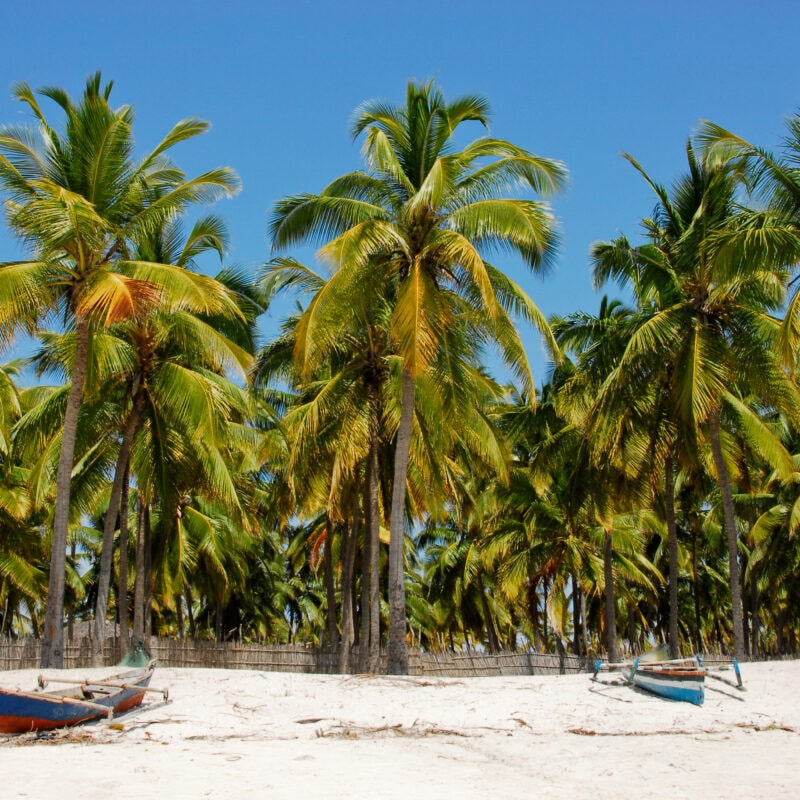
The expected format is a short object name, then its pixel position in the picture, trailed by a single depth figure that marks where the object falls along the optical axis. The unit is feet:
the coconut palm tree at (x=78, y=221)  51.16
